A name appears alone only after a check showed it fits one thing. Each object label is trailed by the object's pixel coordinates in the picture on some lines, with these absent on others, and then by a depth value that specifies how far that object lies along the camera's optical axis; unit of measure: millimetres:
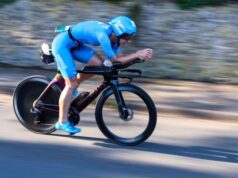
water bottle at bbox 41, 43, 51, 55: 9835
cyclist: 9136
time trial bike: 9469
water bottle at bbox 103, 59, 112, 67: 9417
